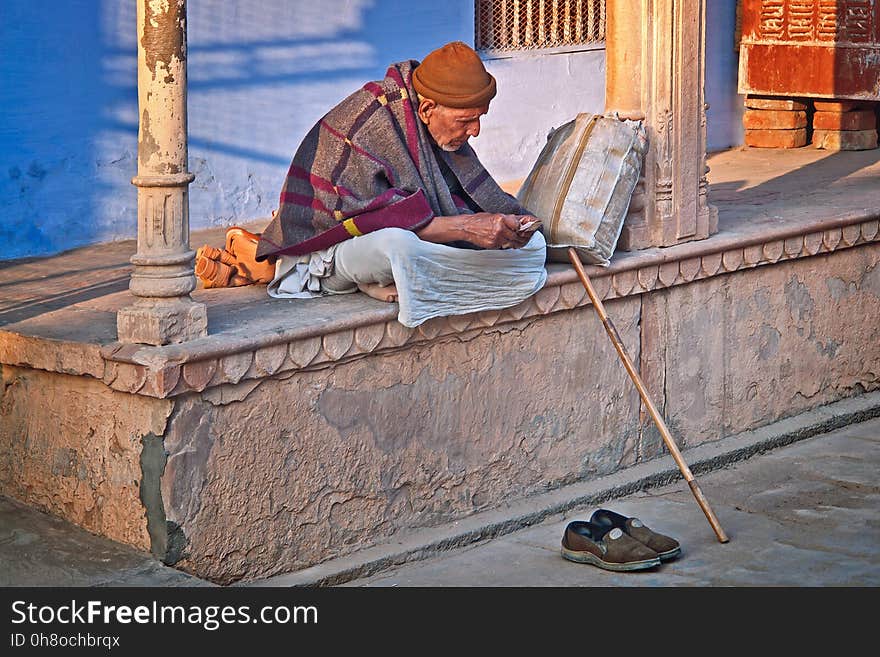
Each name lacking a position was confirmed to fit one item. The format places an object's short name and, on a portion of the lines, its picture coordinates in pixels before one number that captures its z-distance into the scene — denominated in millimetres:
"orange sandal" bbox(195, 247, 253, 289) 10836
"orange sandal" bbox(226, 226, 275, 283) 10812
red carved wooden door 19266
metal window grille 17578
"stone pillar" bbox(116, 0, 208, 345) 8930
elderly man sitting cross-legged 10094
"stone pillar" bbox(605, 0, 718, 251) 11969
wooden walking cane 10680
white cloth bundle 11422
